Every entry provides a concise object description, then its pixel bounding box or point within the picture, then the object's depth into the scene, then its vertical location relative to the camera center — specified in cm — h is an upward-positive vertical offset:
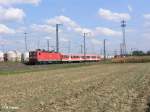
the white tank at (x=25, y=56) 12277 +146
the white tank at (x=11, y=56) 13412 +158
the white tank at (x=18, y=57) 13662 +129
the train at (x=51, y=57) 9994 +89
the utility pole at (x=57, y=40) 11192 +509
